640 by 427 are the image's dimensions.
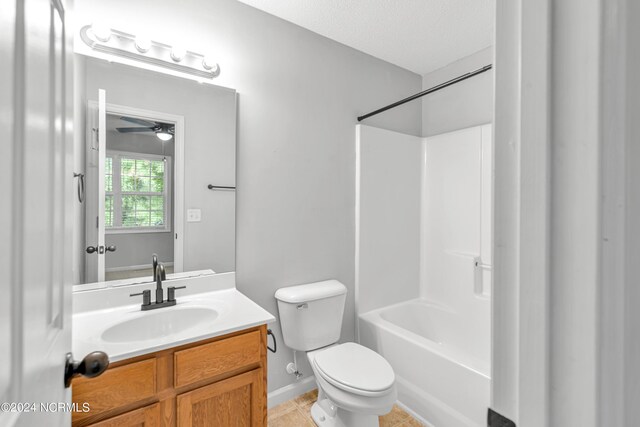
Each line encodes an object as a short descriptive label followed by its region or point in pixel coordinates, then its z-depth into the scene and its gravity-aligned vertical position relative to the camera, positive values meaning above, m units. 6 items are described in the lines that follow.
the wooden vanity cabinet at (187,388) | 1.07 -0.68
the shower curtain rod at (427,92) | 1.64 +0.74
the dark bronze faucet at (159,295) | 1.48 -0.41
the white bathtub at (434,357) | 1.66 -0.93
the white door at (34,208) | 0.39 +0.01
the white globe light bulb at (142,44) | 1.53 +0.84
